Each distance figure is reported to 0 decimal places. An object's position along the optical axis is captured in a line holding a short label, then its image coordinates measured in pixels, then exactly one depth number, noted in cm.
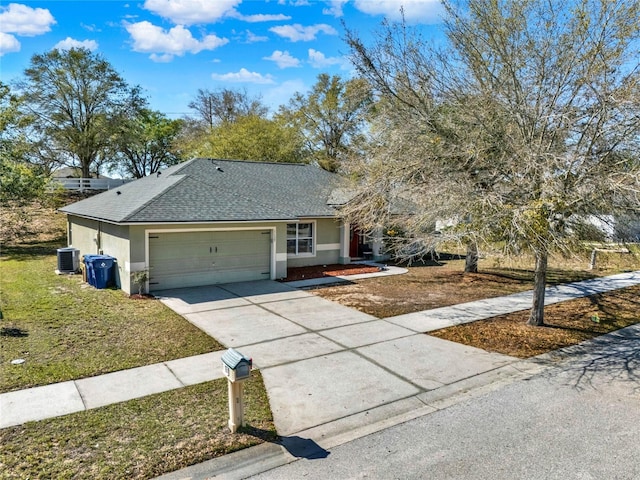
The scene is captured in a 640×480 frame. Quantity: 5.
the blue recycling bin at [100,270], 1270
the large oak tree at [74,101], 2992
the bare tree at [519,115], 738
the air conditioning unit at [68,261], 1502
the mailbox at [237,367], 490
